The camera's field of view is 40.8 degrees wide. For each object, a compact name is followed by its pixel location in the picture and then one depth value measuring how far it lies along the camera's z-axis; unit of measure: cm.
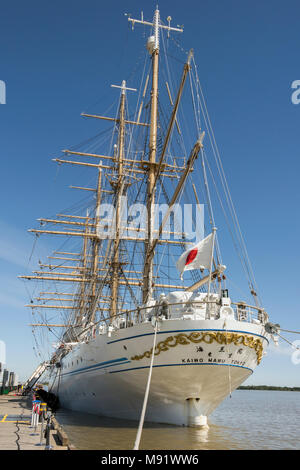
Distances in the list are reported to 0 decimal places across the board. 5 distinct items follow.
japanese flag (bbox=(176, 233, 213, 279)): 1759
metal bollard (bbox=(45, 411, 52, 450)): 1113
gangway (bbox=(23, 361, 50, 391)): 5303
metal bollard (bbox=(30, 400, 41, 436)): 1541
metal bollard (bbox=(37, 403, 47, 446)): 1503
